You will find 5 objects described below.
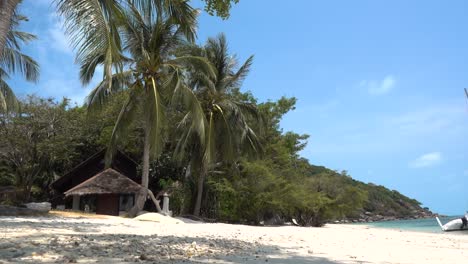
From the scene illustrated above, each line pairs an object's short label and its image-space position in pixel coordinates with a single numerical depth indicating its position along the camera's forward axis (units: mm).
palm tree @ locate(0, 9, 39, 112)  15027
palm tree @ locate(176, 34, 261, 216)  20375
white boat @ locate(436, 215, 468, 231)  28755
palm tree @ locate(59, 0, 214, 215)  16688
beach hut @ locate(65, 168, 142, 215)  19859
